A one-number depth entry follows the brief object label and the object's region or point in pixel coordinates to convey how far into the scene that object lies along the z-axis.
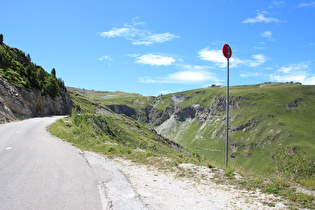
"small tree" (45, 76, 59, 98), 53.53
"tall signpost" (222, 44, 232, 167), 11.26
